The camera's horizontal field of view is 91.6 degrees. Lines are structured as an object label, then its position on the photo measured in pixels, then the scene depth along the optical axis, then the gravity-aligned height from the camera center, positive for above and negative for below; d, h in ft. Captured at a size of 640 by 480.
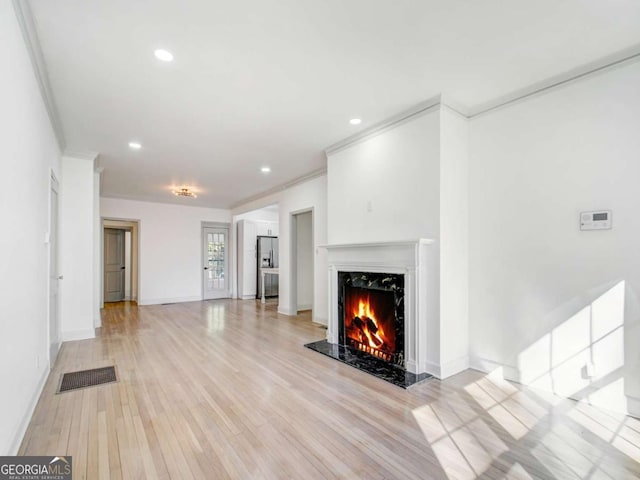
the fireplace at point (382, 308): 10.40 -2.46
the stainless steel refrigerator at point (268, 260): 30.12 -1.56
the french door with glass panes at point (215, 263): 29.66 -1.81
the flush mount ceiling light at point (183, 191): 21.63 +3.75
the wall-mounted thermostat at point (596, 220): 8.22 +0.59
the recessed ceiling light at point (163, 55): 7.92 +4.93
